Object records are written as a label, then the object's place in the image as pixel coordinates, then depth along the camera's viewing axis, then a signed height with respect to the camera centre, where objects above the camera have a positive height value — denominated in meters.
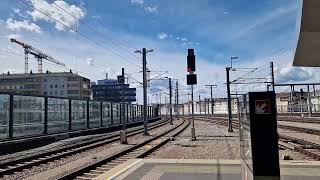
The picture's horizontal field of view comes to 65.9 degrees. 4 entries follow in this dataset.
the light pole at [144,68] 21.47 +2.91
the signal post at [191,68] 12.76 +1.72
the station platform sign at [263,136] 3.29 -0.48
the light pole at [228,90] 19.43 +0.80
